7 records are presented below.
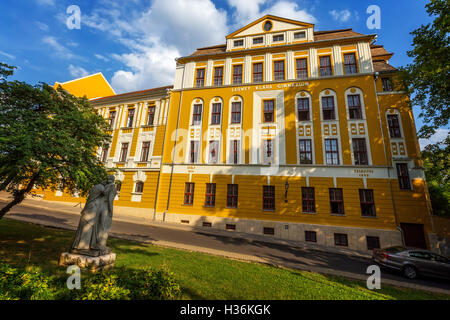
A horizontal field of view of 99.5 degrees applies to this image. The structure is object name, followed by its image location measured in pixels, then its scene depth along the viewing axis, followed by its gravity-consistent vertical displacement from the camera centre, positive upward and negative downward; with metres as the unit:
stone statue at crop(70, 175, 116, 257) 5.77 -0.72
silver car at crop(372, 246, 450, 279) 9.34 -2.29
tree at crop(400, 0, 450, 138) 12.06 +9.80
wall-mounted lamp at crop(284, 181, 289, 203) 17.03 +1.82
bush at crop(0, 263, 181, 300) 3.40 -1.70
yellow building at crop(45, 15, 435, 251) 16.06 +6.24
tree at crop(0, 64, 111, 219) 5.51 +1.95
